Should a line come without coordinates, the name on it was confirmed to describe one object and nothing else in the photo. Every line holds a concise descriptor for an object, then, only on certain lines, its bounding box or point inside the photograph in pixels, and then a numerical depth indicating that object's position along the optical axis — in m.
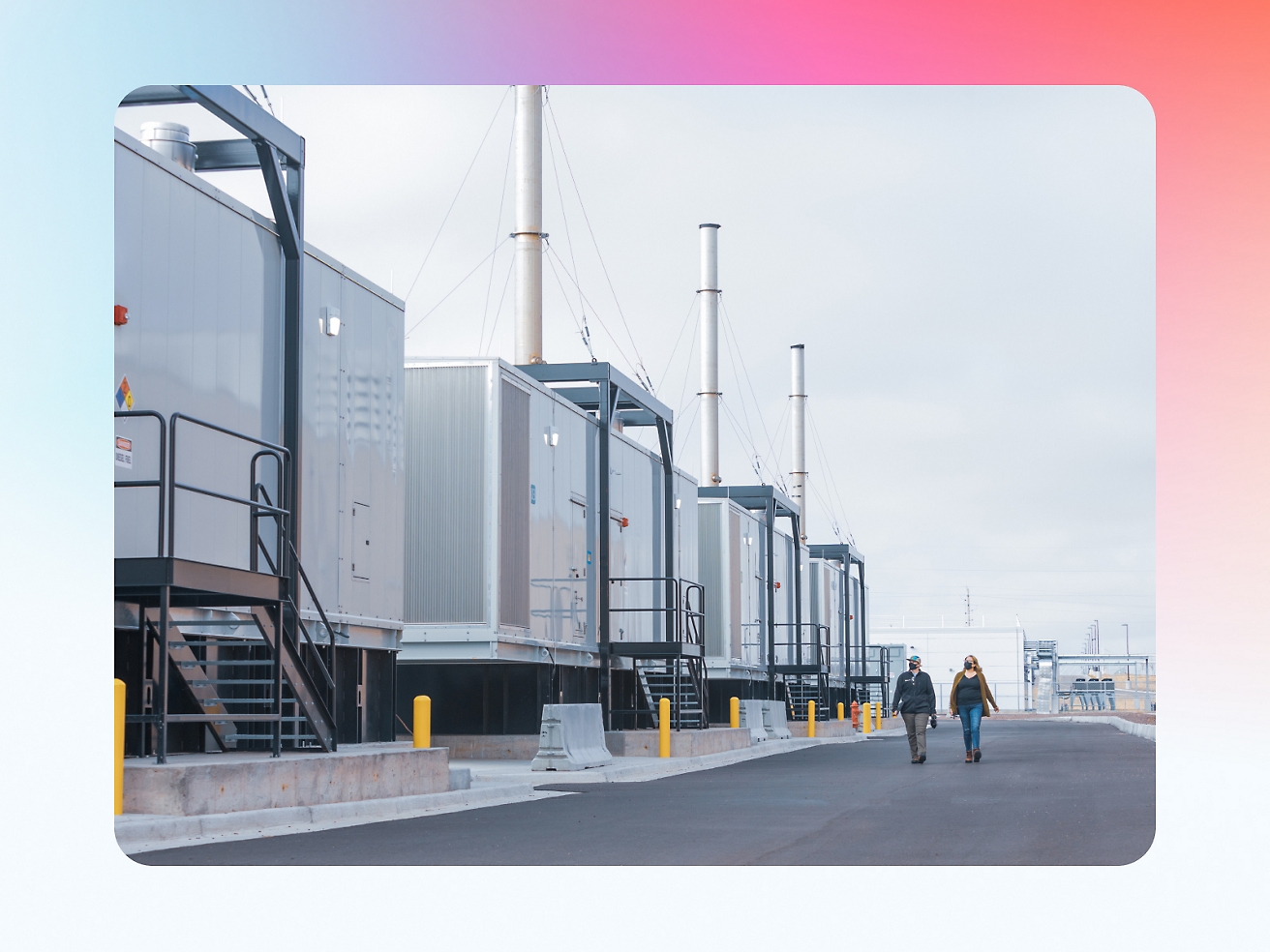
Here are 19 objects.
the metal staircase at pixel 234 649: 11.12
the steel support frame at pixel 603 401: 25.59
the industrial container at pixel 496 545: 21.48
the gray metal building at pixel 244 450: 12.52
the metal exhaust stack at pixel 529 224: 31.14
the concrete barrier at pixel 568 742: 20.38
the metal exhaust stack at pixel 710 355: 50.06
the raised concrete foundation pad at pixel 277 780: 10.80
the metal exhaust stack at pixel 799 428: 61.66
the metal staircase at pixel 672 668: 26.42
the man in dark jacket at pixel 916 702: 23.73
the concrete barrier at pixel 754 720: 33.12
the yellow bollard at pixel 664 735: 24.68
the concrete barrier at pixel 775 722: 35.22
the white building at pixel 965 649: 88.00
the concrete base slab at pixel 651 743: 25.12
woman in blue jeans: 23.28
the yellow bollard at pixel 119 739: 10.27
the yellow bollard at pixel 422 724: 16.58
